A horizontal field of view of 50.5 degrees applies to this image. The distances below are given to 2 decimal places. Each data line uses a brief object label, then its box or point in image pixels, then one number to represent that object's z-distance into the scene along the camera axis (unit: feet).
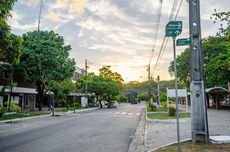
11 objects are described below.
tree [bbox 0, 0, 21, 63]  33.08
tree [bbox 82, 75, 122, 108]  157.99
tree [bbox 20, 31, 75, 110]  101.04
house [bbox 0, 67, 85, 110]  109.72
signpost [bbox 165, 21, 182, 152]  22.13
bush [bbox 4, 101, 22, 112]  79.57
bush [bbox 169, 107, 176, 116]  69.61
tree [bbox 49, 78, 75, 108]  97.38
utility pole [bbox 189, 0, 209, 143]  26.86
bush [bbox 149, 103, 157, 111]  99.53
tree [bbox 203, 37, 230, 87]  99.96
